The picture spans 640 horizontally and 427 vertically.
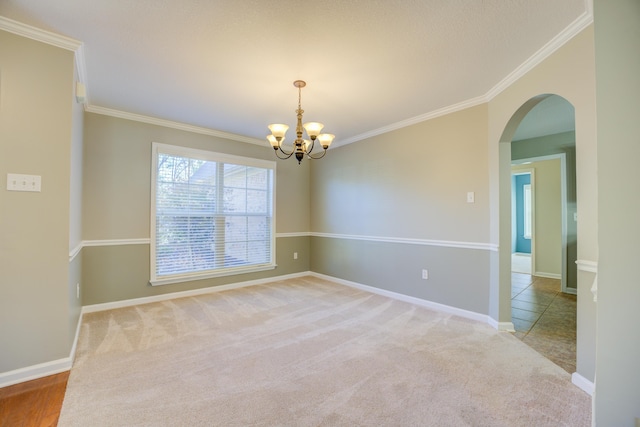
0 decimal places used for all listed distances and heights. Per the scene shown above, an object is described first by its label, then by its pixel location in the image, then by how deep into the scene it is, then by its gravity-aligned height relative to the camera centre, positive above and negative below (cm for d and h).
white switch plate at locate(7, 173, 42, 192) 183 +23
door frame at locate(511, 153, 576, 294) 428 -2
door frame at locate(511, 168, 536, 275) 550 -6
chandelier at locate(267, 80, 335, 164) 251 +80
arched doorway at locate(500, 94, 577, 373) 263 -30
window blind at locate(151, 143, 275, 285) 372 +1
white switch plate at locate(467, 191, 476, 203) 304 +22
